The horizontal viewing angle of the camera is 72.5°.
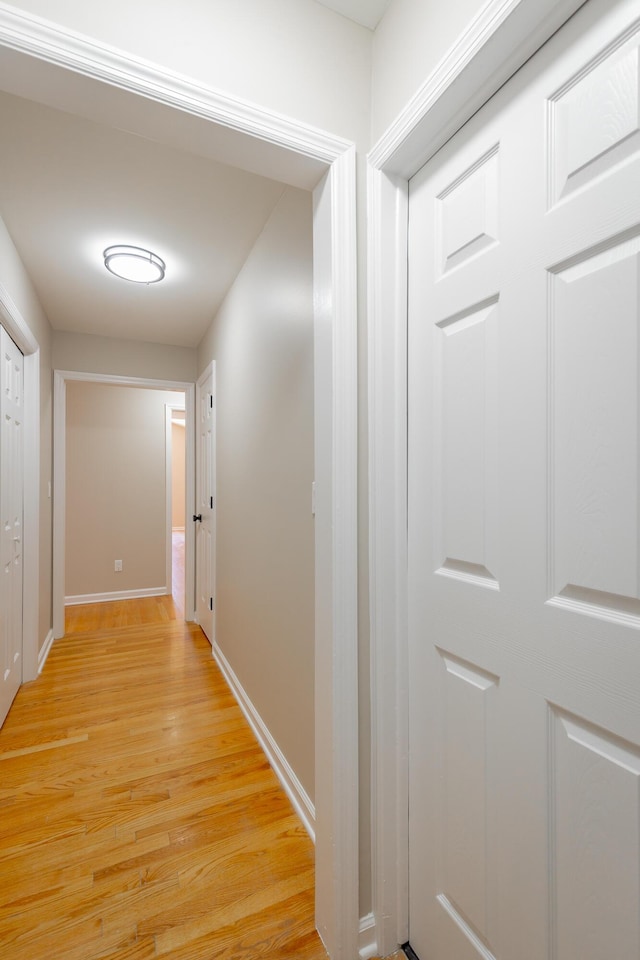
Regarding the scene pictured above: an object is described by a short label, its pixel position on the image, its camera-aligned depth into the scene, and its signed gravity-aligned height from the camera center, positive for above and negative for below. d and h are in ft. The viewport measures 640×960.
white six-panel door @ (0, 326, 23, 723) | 7.39 -0.73
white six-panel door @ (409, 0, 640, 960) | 2.24 -0.23
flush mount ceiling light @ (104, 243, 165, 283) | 7.89 +3.93
